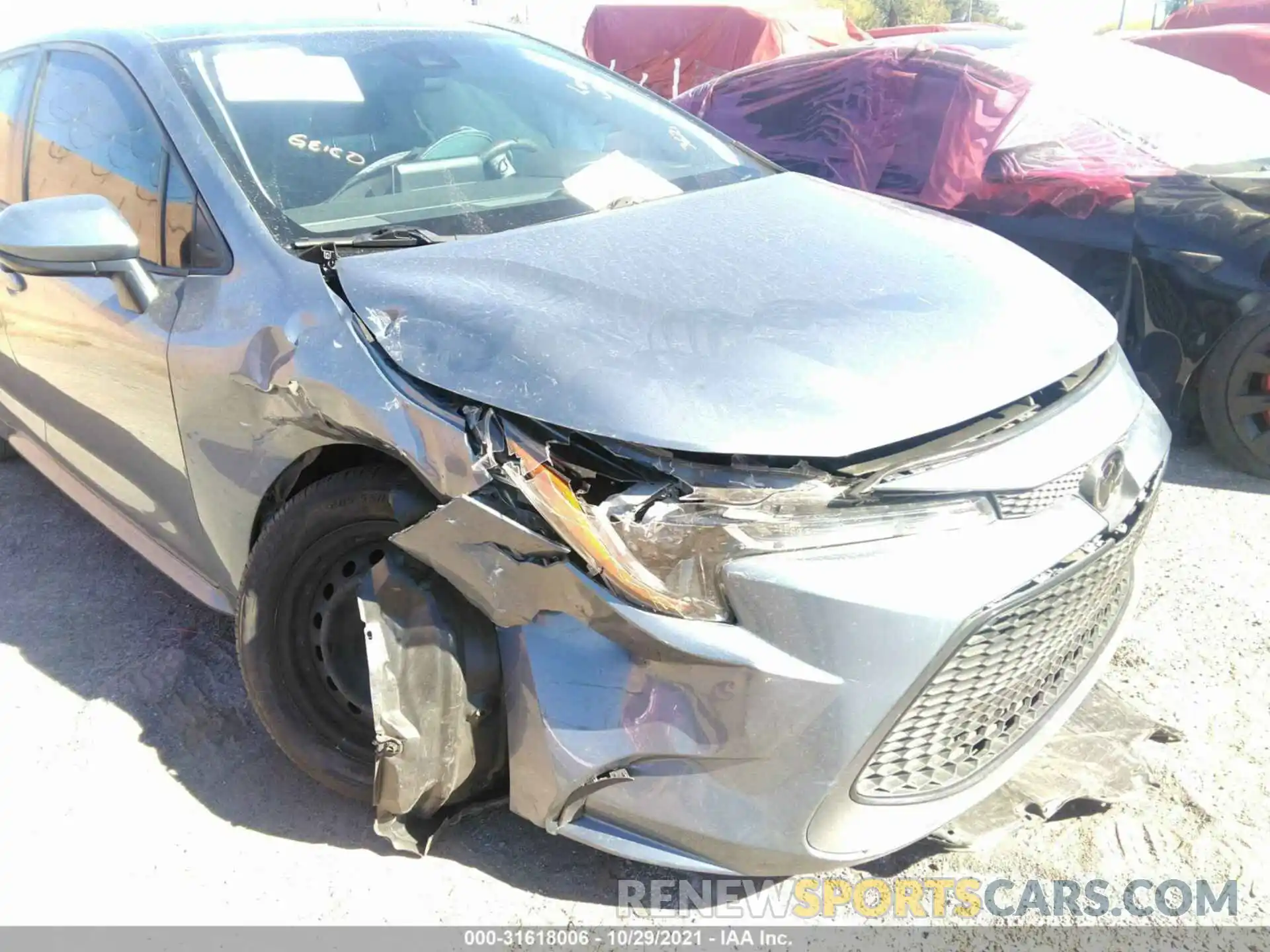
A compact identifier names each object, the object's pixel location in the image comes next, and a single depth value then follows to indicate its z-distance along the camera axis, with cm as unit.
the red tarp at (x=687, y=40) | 1359
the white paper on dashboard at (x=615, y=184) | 259
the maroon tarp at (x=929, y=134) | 404
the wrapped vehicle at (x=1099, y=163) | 366
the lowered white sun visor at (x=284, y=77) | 248
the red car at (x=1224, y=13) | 1380
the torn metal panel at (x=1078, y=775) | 204
